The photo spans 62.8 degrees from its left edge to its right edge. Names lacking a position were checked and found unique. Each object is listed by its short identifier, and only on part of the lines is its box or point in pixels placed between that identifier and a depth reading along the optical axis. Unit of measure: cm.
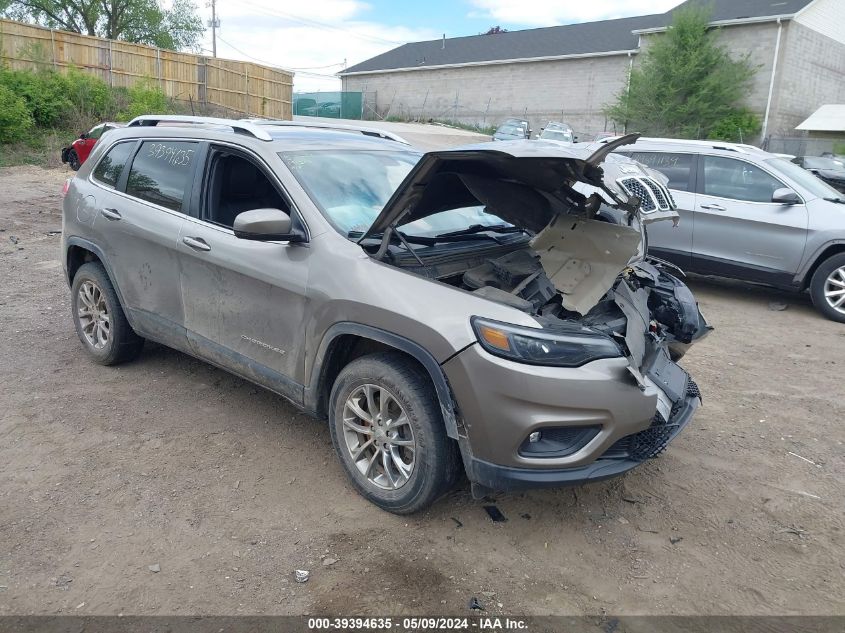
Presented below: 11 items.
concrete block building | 3203
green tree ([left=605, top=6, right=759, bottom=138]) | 3053
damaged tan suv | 309
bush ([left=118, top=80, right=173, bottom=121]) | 2336
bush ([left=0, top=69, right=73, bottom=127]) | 2070
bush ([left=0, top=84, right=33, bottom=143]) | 1927
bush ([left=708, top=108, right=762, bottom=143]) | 3152
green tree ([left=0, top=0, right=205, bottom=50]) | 4209
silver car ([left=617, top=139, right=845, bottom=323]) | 757
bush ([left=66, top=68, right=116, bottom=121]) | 2236
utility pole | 5341
